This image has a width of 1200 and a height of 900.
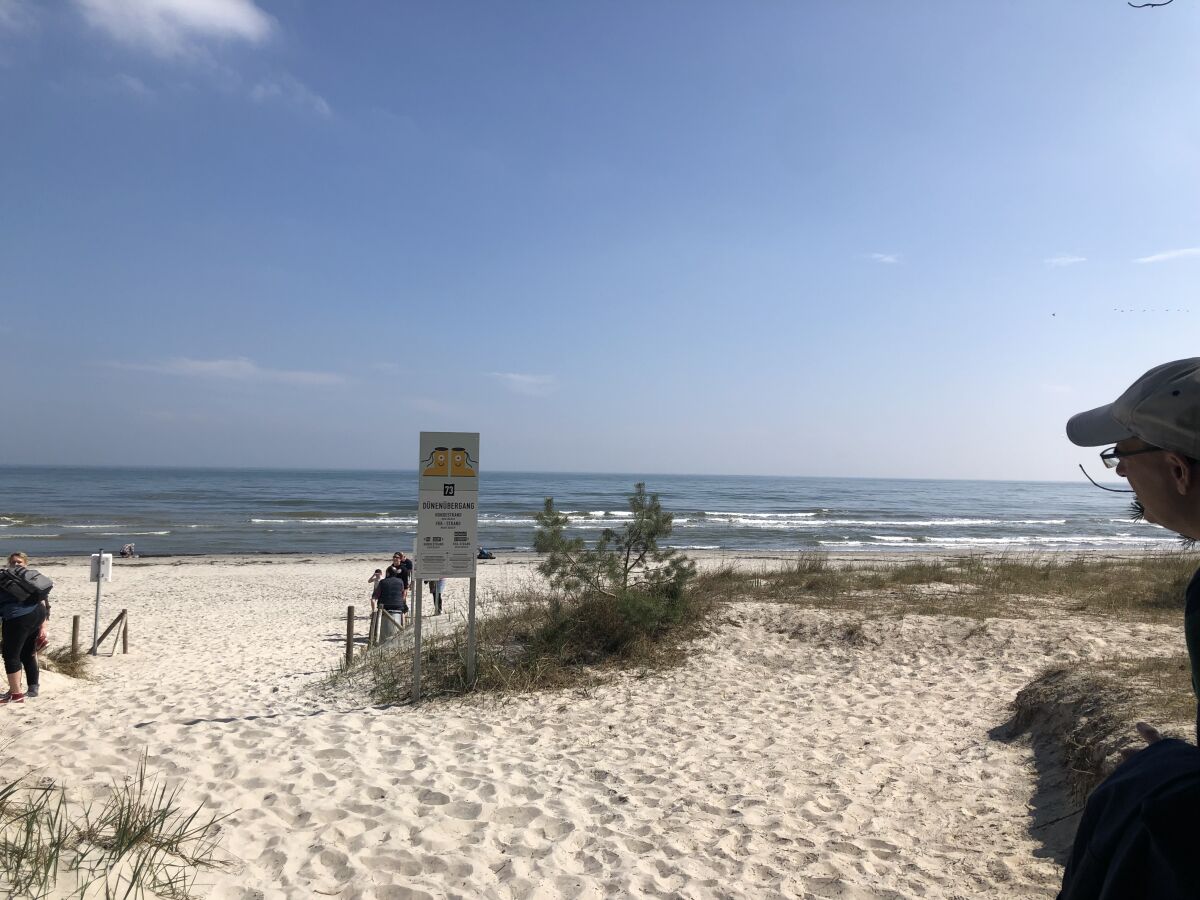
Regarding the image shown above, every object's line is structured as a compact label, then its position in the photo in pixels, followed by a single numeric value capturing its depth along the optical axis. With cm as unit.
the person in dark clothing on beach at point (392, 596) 1339
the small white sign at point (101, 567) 1102
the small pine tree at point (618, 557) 955
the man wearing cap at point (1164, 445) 100
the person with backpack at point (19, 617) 806
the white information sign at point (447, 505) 806
